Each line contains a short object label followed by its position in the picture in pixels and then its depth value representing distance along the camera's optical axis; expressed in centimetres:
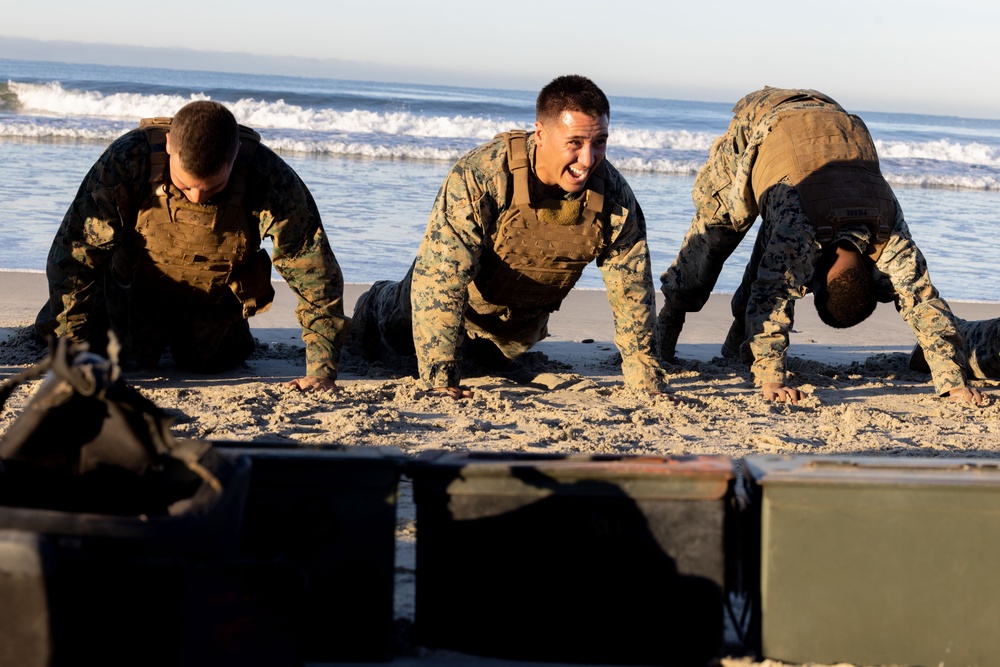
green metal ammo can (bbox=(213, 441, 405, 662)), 229
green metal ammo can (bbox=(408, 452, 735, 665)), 233
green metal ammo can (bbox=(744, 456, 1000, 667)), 226
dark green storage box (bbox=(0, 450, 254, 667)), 173
